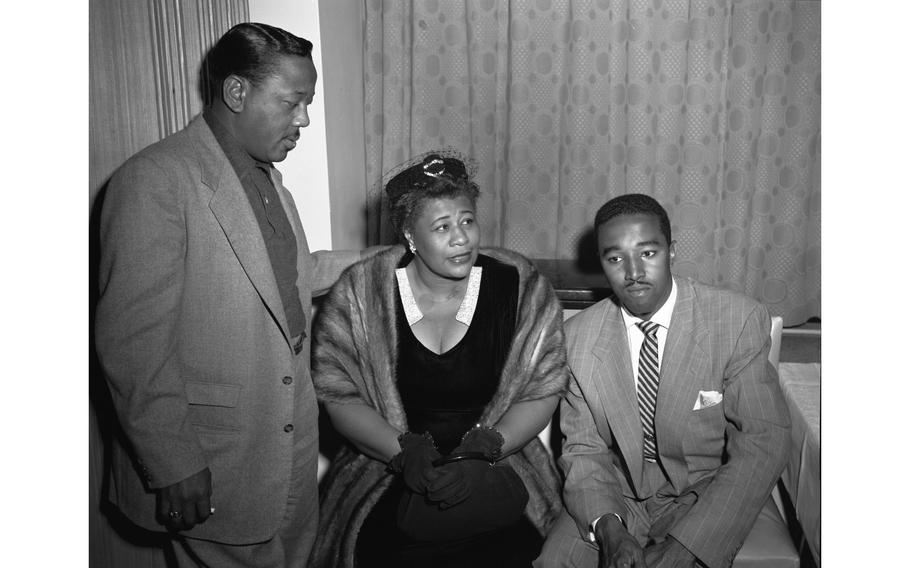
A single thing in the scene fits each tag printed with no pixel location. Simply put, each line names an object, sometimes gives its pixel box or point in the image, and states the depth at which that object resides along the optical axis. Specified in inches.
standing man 55.8
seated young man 69.3
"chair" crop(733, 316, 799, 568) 69.3
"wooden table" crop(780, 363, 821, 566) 72.3
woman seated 71.9
